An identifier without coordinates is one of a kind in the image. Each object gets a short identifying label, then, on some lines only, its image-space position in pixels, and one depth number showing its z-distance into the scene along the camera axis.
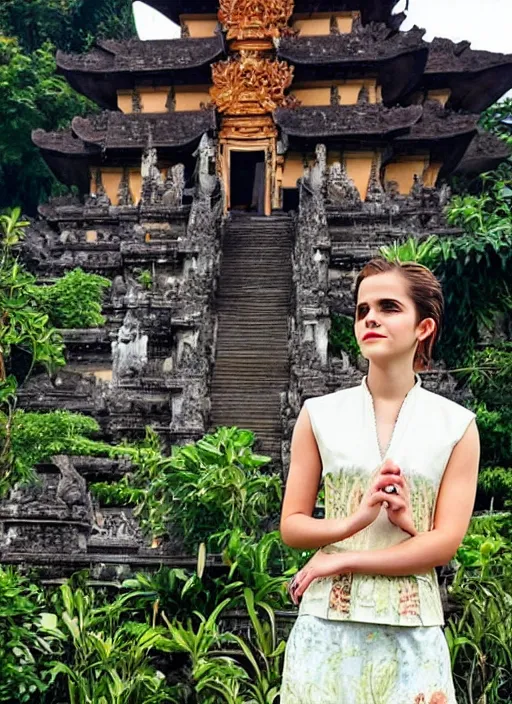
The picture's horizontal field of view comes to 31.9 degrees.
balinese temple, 14.27
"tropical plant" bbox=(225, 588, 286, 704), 6.35
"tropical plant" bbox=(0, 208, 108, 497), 7.30
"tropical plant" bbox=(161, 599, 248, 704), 6.27
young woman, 2.79
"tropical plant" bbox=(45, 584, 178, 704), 6.14
